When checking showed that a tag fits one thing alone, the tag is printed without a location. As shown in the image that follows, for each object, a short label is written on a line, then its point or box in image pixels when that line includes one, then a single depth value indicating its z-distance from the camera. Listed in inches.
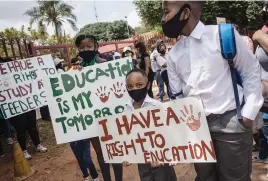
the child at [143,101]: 74.1
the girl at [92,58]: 93.8
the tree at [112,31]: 1762.9
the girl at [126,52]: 244.2
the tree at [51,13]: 1020.3
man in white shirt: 52.7
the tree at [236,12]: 788.9
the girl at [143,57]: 198.8
